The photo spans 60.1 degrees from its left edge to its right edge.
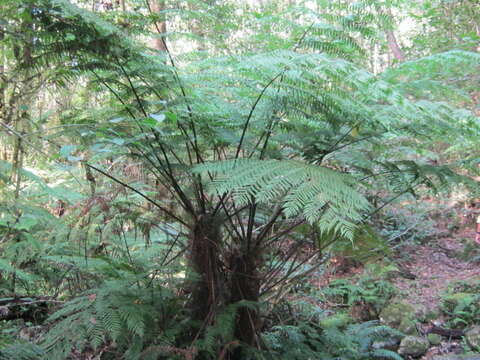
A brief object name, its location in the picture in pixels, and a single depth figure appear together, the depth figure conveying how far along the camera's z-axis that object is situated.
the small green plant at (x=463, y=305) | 4.33
